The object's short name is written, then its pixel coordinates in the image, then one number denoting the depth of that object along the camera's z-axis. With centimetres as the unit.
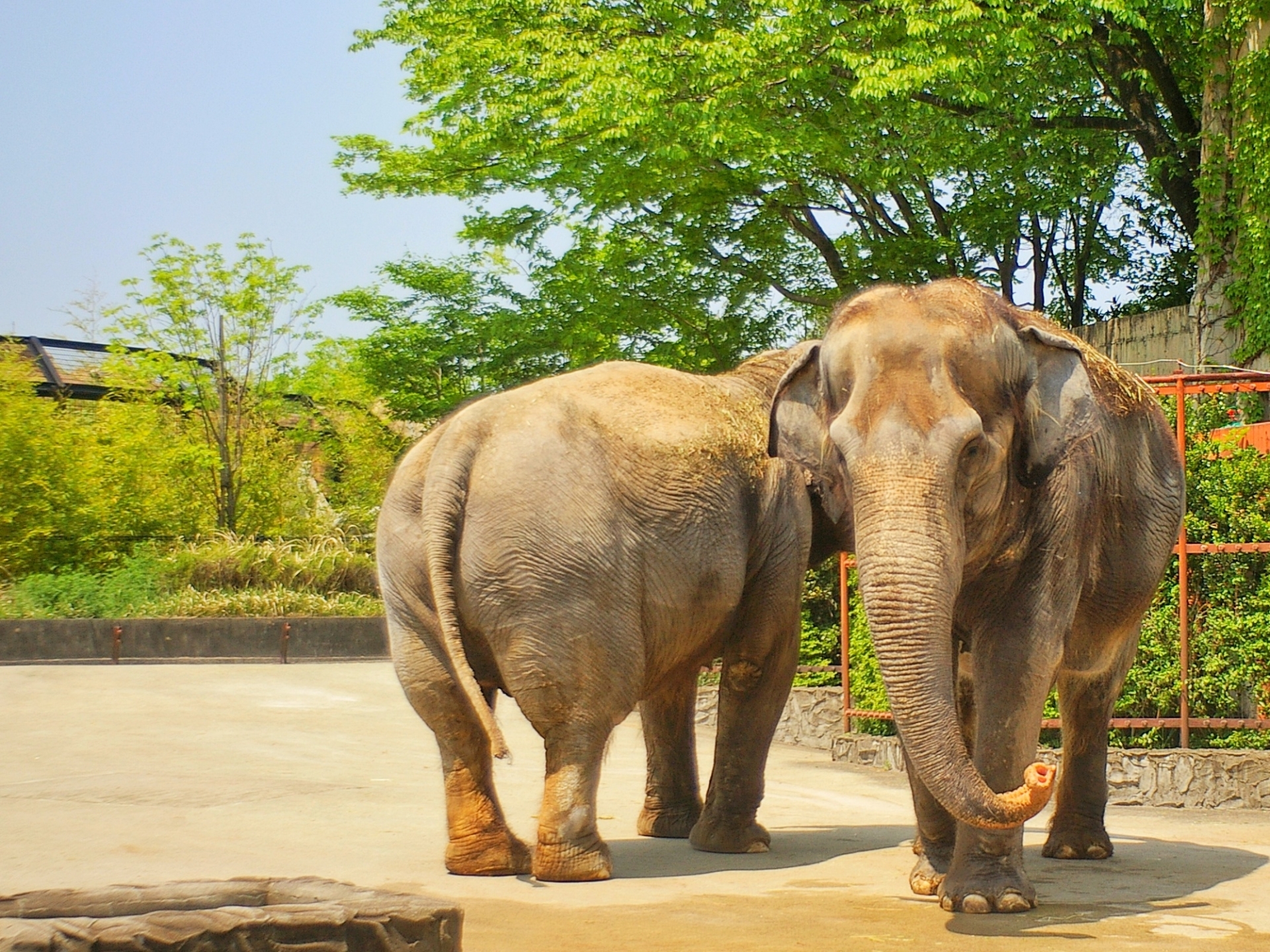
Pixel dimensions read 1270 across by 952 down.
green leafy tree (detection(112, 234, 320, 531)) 2577
